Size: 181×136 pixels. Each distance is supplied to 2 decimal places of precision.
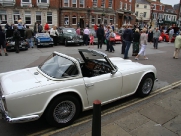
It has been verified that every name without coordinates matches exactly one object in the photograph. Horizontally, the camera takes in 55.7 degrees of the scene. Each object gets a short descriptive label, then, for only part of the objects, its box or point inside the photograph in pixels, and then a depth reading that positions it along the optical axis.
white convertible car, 3.11
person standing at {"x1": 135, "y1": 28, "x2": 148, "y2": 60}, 9.89
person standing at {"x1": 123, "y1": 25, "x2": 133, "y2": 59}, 10.18
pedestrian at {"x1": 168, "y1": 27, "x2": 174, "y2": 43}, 20.03
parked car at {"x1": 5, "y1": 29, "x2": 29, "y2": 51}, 11.84
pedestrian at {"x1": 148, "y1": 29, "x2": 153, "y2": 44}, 18.25
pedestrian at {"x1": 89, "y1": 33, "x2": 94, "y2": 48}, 15.29
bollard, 2.51
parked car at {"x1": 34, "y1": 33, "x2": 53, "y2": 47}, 13.87
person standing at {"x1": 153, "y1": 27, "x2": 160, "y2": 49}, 14.35
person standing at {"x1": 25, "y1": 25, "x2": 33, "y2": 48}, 13.39
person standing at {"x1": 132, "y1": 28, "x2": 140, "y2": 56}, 10.75
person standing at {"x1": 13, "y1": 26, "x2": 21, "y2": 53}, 11.30
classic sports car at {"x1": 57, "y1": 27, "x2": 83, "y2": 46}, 14.78
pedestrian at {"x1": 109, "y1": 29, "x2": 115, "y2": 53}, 11.71
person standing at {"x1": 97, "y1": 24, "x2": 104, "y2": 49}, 13.27
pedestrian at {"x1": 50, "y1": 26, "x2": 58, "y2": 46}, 15.37
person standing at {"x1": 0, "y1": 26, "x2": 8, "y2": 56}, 10.55
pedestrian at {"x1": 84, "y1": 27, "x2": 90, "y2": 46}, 15.29
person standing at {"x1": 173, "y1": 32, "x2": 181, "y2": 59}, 10.33
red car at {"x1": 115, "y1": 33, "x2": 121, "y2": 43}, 17.17
